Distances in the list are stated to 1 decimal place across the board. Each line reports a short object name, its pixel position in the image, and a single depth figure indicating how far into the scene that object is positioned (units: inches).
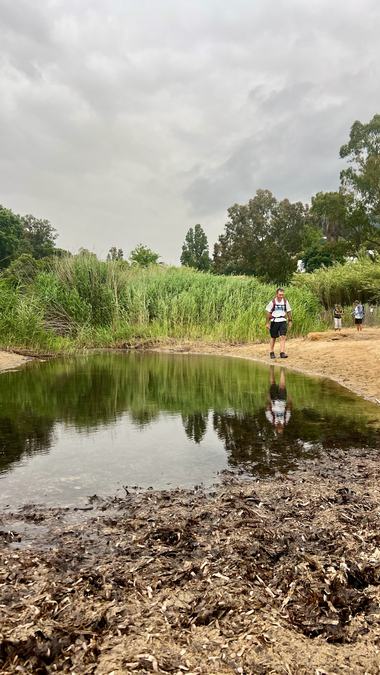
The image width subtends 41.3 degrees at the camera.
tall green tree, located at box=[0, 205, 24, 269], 2333.9
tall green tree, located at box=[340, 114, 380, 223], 1073.5
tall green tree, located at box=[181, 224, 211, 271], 2442.2
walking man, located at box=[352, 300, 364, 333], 746.8
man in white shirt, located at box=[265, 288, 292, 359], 471.2
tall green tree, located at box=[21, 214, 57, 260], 2586.1
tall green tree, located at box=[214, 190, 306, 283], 1909.4
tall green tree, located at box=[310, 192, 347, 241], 1089.4
